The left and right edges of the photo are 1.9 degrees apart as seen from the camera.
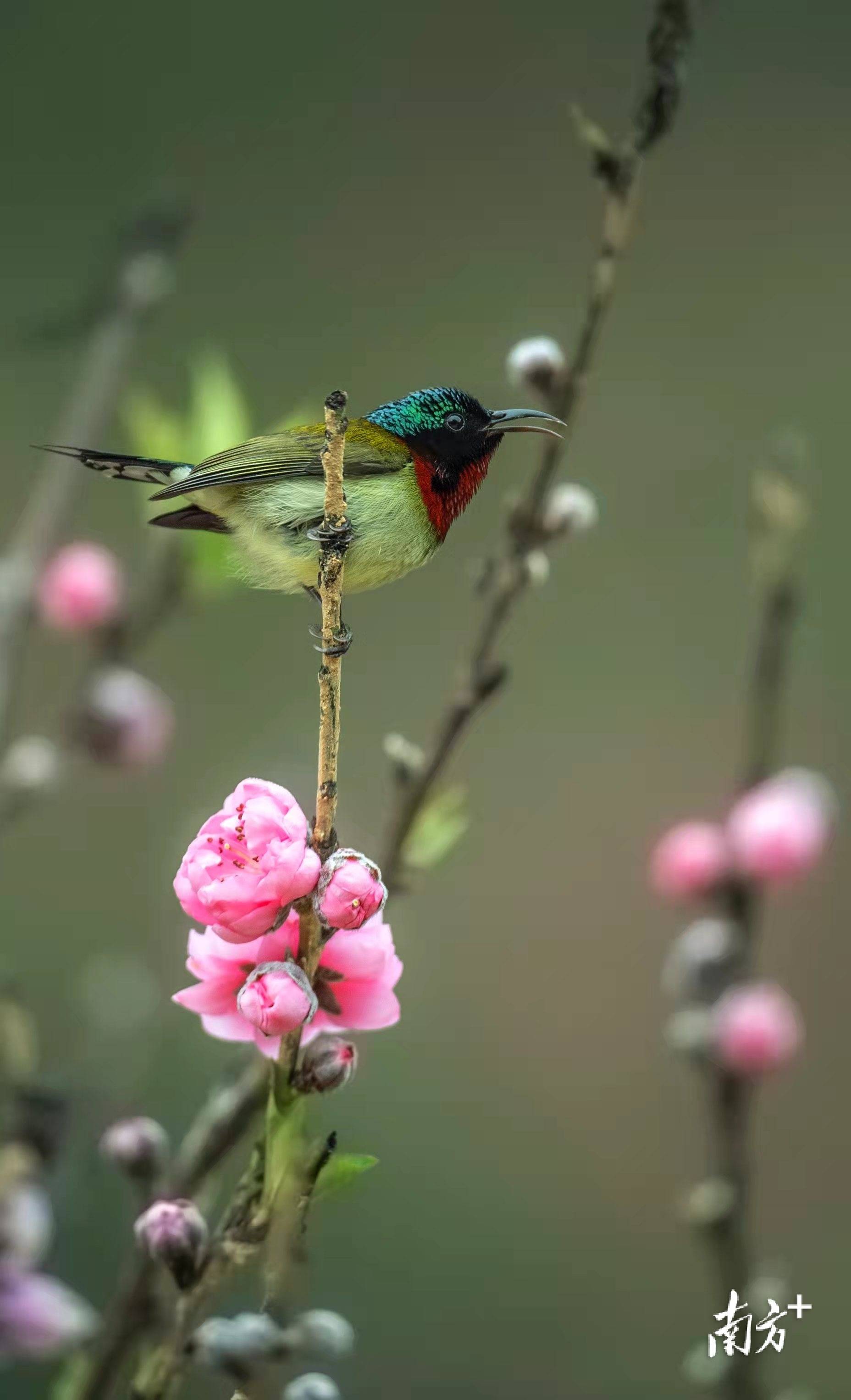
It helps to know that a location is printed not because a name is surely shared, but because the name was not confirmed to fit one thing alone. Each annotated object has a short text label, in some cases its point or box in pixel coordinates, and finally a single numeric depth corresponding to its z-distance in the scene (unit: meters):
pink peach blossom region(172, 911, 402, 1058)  4.40
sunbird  4.48
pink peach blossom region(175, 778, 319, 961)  4.38
